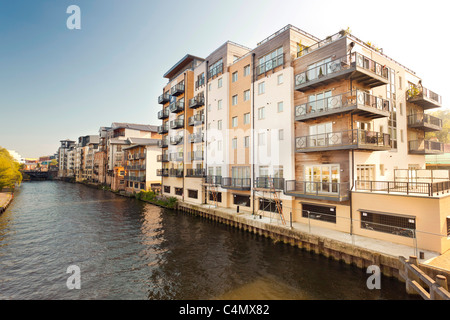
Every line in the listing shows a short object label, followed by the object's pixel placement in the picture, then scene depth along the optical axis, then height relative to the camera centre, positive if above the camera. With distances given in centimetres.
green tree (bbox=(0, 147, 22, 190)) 4194 -57
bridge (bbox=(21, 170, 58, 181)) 11128 -268
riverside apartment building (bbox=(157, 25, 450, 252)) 1539 +294
